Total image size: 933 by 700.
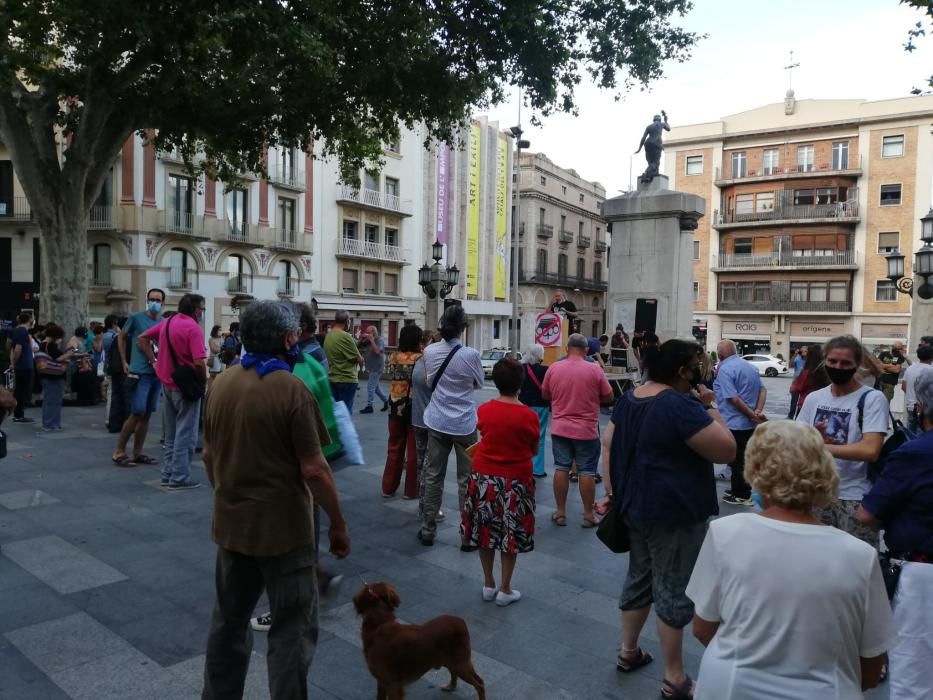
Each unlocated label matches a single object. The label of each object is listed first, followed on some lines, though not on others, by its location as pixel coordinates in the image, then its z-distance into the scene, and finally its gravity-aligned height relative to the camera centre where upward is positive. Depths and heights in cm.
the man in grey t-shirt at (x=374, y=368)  1345 -111
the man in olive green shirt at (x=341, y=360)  762 -54
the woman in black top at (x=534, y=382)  774 -76
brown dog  308 -150
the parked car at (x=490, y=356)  2655 -174
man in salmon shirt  637 -100
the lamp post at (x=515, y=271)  2912 +212
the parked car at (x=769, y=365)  3794 -259
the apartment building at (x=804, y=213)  4528 +712
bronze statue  1558 +387
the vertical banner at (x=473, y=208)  4353 +667
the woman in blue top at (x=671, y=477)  327 -78
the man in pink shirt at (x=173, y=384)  695 -73
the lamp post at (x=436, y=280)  2059 +94
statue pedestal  1523 +131
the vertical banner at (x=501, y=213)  4594 +672
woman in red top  448 -116
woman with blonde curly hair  193 -80
